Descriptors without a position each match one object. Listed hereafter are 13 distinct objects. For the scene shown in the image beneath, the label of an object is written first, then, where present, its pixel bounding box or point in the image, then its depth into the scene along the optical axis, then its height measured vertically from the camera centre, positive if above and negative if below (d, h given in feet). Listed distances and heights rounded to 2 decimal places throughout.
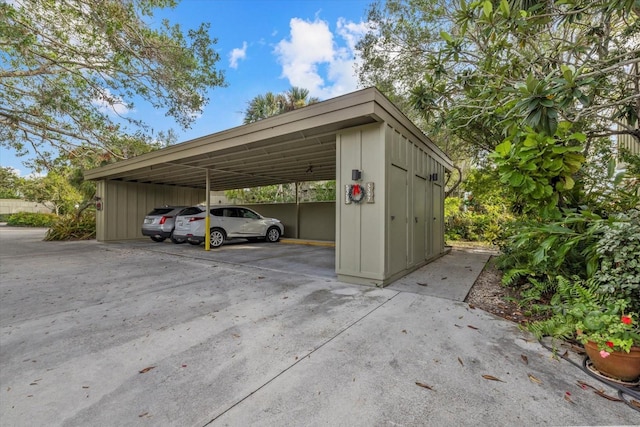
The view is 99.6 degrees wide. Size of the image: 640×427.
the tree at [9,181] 72.14 +9.54
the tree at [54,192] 70.69 +6.34
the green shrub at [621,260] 7.20 -1.15
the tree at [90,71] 20.07 +13.66
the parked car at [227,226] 27.32 -1.06
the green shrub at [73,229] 35.45 -1.73
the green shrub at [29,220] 68.13 -1.06
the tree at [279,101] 49.75 +21.48
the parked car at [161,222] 29.25 -0.60
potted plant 6.16 -2.84
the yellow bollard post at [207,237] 26.55 -2.00
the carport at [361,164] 13.76 +3.87
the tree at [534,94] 8.16 +5.65
